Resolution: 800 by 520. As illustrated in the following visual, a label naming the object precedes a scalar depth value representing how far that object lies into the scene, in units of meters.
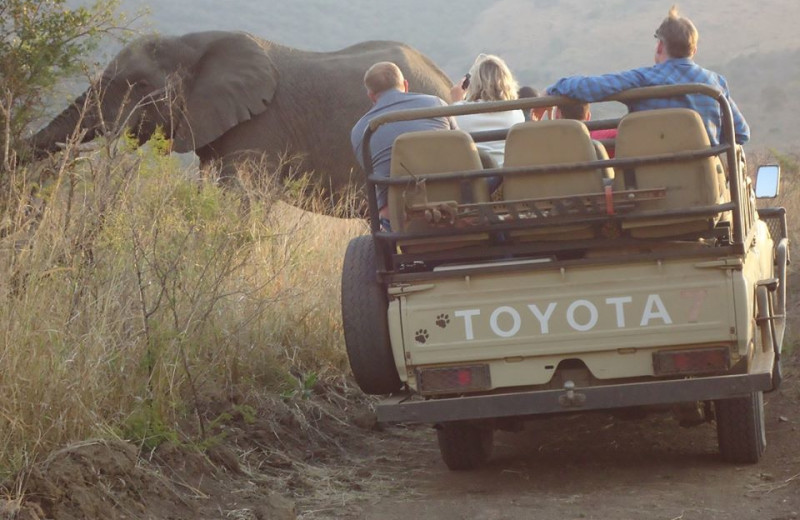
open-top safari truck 11.45
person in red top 14.10
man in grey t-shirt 13.78
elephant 29.86
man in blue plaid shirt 12.73
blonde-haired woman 14.45
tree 18.47
